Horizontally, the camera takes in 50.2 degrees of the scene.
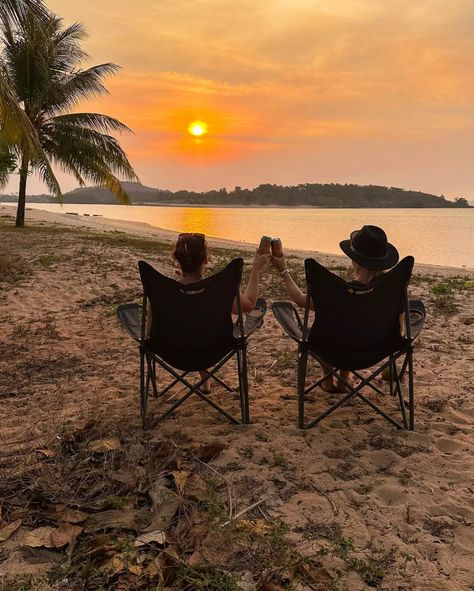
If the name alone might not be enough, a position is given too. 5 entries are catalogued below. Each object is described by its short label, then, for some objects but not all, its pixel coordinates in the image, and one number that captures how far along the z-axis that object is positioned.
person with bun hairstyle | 3.38
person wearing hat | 3.38
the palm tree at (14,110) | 7.56
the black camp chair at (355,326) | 3.07
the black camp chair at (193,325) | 3.08
